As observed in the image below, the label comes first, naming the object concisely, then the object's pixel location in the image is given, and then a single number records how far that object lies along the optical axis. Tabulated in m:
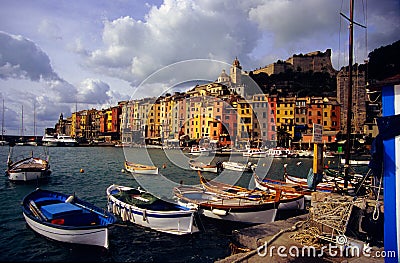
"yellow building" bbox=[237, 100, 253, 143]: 67.44
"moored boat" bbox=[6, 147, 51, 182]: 22.97
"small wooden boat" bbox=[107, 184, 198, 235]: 11.65
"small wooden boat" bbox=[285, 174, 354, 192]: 18.14
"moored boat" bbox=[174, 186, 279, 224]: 13.13
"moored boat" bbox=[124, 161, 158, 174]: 30.72
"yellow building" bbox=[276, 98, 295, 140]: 69.50
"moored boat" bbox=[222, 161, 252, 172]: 34.59
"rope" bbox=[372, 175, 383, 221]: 6.40
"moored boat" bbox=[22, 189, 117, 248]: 9.95
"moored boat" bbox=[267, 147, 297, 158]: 55.26
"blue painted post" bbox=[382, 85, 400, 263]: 5.04
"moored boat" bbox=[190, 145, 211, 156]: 54.36
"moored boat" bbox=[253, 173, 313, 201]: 18.05
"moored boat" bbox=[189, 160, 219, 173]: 34.84
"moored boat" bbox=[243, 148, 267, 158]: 52.97
